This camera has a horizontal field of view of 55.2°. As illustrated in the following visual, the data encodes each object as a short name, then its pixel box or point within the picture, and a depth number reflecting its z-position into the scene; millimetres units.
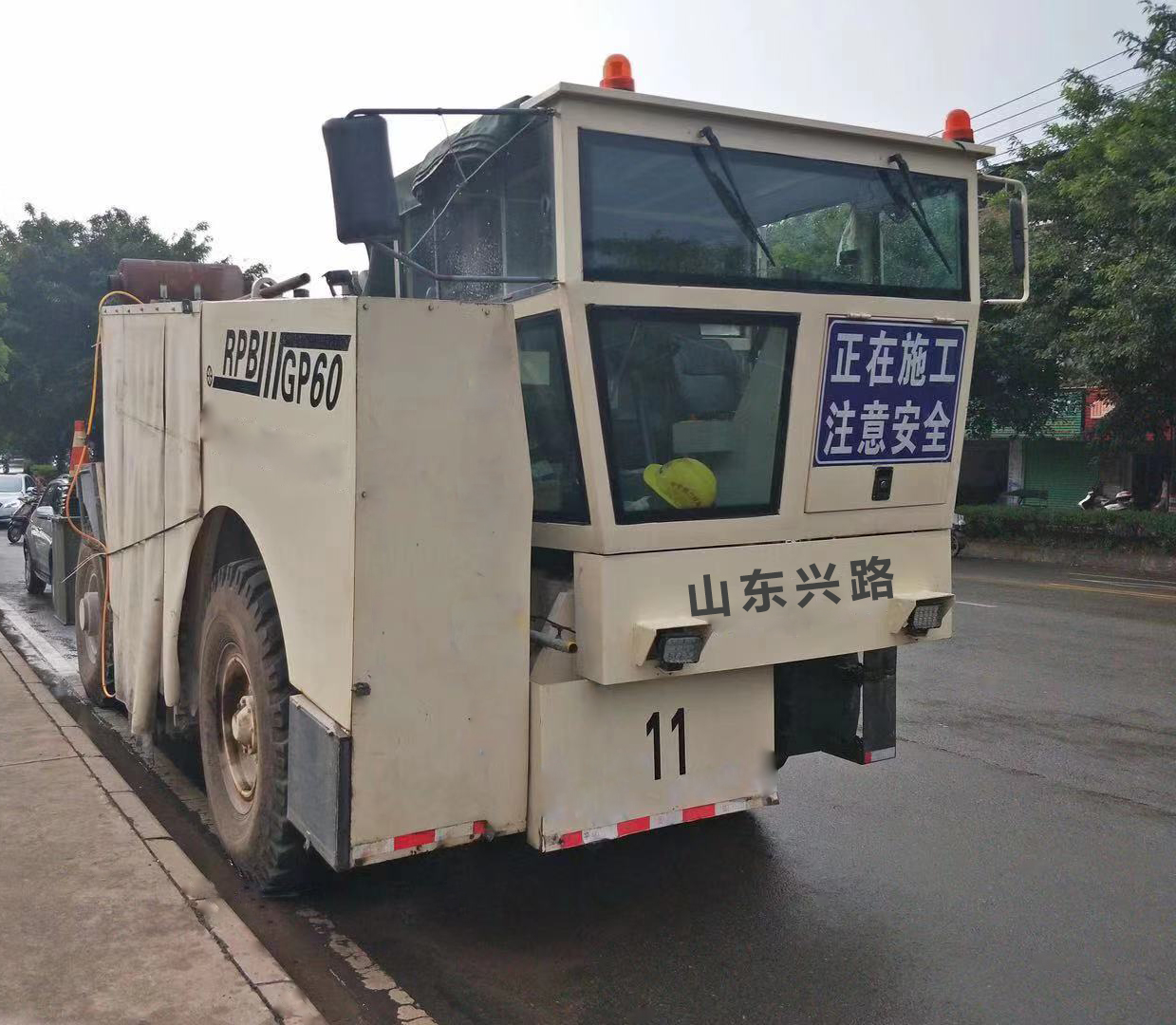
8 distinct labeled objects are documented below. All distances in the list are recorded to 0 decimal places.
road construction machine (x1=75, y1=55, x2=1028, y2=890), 3607
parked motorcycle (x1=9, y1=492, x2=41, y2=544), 17406
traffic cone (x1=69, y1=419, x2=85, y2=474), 7141
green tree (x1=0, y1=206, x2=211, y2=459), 28922
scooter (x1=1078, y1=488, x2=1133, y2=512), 23359
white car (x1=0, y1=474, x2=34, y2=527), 25072
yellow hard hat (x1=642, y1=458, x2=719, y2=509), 4062
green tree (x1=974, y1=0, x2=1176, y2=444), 15758
